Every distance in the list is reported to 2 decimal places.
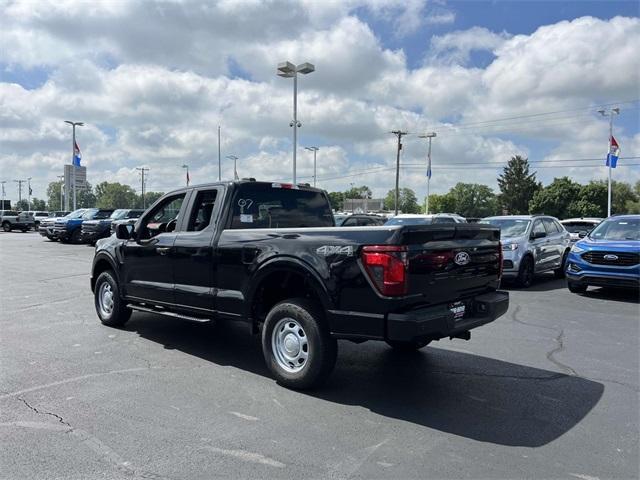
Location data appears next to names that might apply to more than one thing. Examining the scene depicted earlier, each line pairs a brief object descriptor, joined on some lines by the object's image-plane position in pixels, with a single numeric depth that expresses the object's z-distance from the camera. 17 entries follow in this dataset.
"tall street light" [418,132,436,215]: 50.31
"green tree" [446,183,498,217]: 155.01
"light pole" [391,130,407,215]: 49.56
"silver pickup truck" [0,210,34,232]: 43.62
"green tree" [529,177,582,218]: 82.50
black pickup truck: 4.16
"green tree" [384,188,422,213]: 164.38
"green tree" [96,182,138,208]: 153.23
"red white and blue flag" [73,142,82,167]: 47.00
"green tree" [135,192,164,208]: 126.46
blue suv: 9.62
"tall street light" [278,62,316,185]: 21.98
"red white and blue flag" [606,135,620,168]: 34.03
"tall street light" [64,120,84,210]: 47.63
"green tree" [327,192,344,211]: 136.12
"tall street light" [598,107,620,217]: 34.32
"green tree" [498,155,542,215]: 93.62
